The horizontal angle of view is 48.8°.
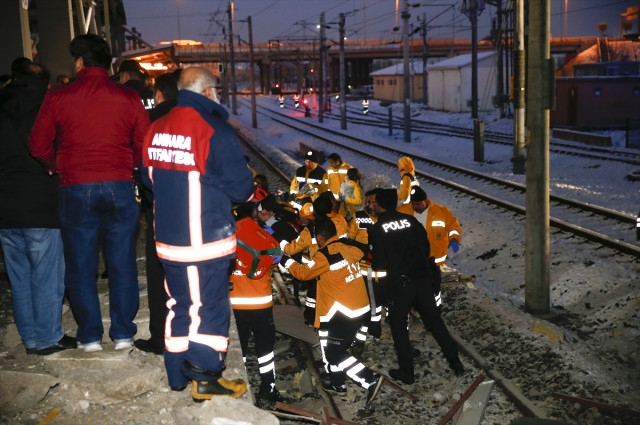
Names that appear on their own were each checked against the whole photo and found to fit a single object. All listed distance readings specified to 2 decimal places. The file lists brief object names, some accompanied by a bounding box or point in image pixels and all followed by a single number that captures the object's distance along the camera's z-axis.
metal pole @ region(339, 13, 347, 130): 40.09
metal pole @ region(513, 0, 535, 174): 17.86
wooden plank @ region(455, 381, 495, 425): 6.13
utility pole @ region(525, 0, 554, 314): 8.59
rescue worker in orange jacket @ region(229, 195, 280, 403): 6.34
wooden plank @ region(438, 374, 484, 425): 6.26
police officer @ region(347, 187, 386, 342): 7.94
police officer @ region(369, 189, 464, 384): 7.16
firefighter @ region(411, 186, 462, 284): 8.48
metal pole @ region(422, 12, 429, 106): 63.25
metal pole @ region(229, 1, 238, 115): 61.39
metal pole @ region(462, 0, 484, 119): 41.80
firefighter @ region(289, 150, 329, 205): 11.73
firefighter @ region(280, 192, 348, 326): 6.90
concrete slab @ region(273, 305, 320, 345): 8.13
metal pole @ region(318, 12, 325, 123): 45.56
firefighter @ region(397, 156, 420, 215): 10.64
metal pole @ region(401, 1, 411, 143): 31.06
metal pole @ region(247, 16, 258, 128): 46.22
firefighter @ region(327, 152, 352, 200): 11.54
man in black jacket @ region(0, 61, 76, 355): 4.64
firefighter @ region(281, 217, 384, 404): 6.77
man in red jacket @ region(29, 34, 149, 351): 4.34
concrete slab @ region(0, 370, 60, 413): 4.07
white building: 54.28
